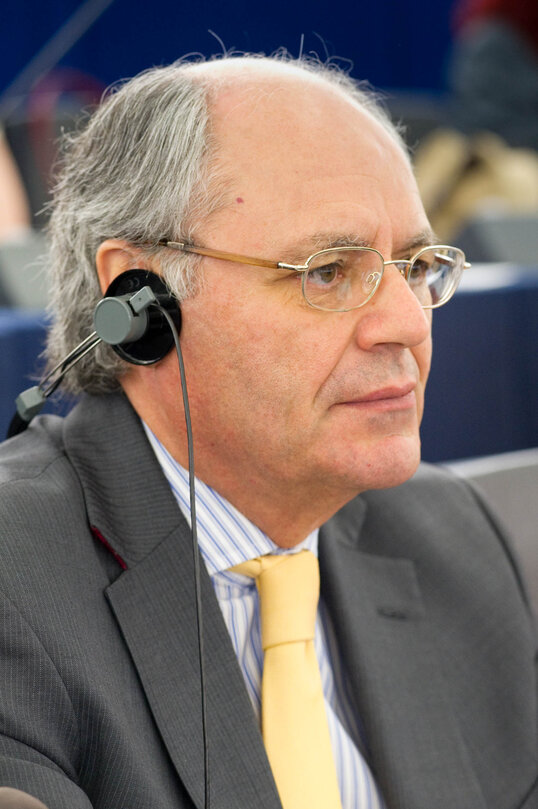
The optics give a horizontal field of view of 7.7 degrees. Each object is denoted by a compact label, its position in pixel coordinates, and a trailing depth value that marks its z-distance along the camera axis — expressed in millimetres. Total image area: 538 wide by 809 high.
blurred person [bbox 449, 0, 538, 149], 6688
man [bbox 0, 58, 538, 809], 2109
